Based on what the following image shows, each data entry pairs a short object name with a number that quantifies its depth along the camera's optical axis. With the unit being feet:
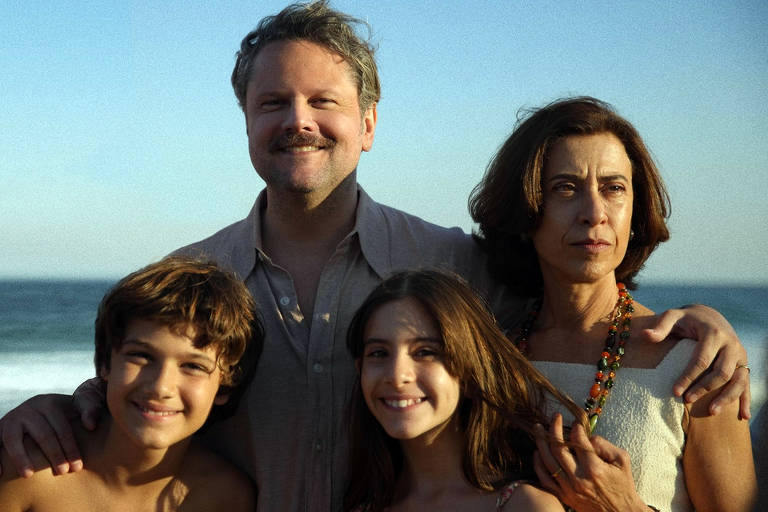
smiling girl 9.60
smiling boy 9.97
